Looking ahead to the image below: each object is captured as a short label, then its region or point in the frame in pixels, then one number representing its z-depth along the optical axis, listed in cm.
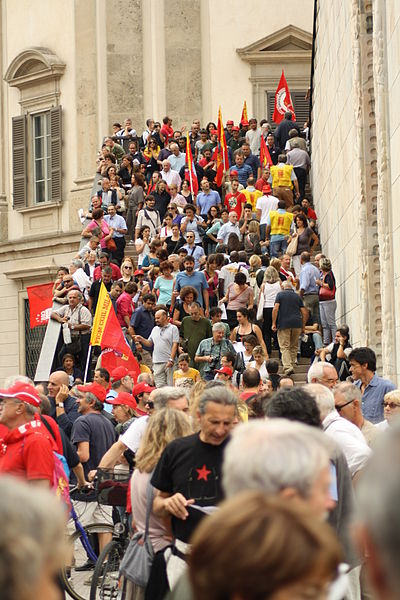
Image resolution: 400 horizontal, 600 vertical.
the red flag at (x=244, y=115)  3175
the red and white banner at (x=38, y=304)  2896
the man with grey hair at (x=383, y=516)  229
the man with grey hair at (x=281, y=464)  368
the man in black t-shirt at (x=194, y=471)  625
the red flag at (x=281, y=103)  3145
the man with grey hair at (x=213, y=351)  1758
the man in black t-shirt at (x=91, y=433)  1197
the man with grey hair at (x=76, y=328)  2155
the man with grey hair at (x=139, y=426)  831
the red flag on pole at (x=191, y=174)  2644
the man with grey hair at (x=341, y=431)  713
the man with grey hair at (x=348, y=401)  830
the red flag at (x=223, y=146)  2742
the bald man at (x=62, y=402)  1378
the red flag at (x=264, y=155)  2620
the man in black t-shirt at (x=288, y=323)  1839
